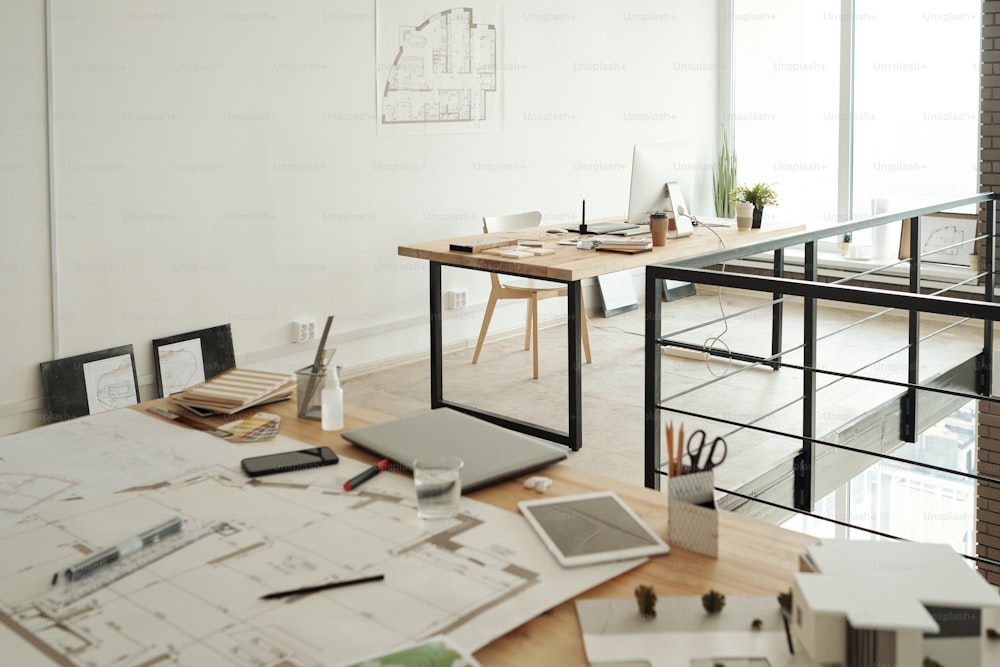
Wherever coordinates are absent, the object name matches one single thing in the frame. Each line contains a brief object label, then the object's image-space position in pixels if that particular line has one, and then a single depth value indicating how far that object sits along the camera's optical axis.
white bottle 1.98
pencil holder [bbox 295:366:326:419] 2.06
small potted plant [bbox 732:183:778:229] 5.20
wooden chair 5.38
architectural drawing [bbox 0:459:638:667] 1.20
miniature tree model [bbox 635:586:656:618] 1.24
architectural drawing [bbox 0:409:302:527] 1.70
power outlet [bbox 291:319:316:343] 5.12
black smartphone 1.73
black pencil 1.30
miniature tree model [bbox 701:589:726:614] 1.25
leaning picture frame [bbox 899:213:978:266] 6.51
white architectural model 1.06
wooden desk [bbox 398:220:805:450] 4.14
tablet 1.42
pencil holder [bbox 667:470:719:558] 1.42
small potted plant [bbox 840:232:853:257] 7.13
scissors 1.49
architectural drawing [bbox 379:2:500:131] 5.43
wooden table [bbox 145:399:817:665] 1.19
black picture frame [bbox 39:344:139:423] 4.15
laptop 1.70
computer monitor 4.92
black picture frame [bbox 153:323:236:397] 4.54
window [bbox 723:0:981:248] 6.68
